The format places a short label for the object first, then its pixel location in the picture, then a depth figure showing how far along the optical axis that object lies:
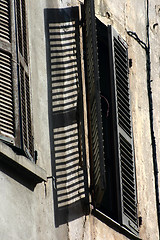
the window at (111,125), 10.22
